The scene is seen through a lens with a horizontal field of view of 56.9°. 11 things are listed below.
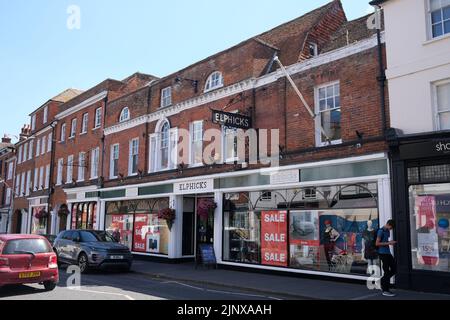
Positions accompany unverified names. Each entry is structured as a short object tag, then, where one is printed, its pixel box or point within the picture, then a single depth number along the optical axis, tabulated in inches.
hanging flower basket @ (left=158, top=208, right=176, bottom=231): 735.1
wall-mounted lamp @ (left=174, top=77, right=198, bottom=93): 748.6
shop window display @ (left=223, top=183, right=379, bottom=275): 482.9
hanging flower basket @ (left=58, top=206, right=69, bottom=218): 1105.4
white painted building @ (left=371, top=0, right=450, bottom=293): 415.5
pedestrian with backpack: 406.0
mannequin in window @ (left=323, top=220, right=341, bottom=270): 511.5
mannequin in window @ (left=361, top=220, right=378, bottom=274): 454.6
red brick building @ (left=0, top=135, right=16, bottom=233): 1688.0
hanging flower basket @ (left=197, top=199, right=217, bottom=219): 655.1
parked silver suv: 590.2
